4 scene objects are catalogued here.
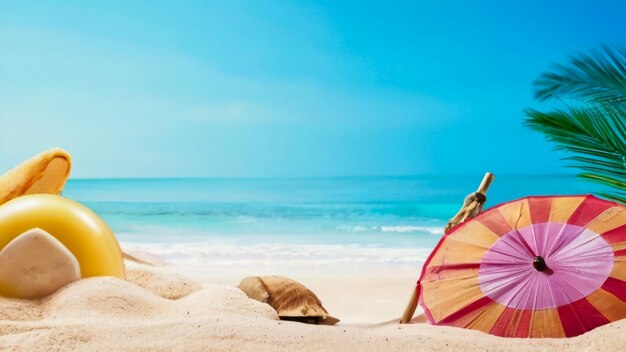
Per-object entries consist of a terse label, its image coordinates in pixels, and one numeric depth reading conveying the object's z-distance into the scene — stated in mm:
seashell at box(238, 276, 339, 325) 3896
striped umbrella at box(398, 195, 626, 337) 2848
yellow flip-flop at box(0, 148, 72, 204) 3566
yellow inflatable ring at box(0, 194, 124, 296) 2906
